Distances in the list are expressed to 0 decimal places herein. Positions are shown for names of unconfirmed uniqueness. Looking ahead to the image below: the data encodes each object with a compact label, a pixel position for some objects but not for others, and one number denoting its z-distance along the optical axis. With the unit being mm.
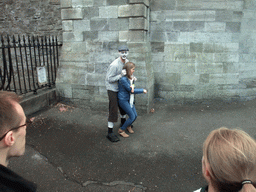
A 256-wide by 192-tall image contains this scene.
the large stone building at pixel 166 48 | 5758
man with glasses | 1105
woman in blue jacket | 4238
